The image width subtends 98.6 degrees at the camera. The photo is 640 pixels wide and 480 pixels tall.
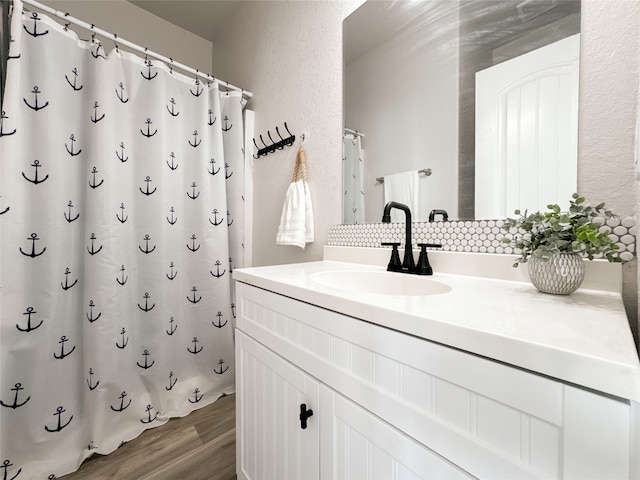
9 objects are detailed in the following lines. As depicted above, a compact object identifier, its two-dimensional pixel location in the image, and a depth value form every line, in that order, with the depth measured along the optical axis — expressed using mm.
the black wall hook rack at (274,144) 1449
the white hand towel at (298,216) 1278
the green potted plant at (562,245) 526
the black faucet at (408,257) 833
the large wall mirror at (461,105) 694
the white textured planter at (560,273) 538
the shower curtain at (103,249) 1023
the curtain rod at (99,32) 1077
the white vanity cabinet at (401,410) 293
